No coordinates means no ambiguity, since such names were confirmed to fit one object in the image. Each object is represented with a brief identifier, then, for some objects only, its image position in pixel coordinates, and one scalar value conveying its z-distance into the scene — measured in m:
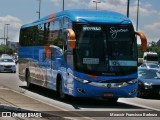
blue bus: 16.47
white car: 45.97
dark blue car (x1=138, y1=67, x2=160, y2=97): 21.08
